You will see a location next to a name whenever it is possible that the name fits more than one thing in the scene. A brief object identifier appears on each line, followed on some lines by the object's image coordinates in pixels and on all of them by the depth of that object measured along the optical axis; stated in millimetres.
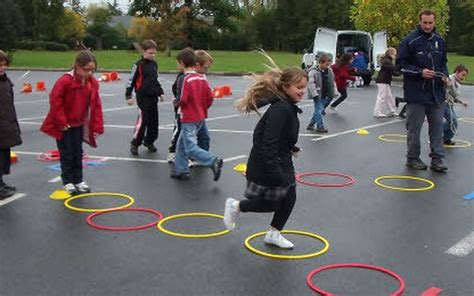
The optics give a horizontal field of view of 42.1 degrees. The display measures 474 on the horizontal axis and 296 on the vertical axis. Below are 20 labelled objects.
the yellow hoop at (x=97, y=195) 6660
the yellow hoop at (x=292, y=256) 5219
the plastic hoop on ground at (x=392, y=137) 11570
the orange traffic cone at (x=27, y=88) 21625
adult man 8617
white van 26656
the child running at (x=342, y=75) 15749
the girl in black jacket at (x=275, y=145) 5246
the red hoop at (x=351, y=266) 4422
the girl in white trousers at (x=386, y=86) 15656
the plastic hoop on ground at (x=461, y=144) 11047
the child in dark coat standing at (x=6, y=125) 7145
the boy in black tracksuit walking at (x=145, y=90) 9789
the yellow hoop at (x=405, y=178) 7660
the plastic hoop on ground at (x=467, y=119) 14789
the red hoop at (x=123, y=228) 5934
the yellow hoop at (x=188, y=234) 5734
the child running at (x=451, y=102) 10766
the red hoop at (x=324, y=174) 7761
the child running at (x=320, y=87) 12883
